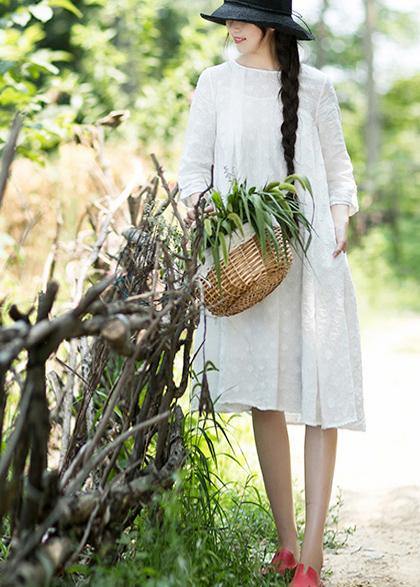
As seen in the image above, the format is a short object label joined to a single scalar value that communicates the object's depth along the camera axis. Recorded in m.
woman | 6.79
